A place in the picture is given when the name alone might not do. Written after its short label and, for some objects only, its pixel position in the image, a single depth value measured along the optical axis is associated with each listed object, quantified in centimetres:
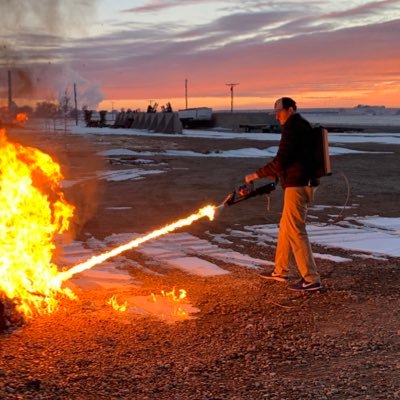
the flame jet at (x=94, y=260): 666
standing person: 662
